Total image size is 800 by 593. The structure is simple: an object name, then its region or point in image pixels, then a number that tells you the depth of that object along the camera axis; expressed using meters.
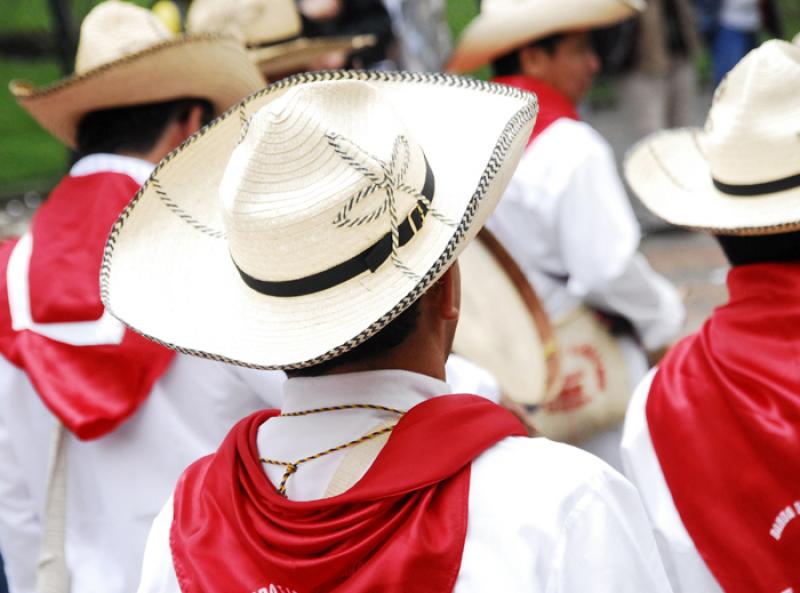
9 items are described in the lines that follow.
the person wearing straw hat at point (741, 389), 4.32
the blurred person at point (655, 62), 15.68
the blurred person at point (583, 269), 7.20
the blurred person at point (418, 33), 15.15
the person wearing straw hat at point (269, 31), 8.70
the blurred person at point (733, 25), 16.86
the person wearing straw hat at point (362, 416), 3.02
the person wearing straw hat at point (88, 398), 5.00
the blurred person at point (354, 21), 13.45
